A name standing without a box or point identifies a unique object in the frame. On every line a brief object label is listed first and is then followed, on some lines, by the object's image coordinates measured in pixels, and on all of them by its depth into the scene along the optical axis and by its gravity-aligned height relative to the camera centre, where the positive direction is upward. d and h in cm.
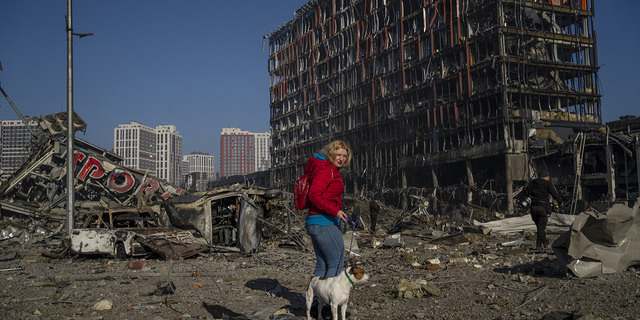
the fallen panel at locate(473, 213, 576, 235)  1370 -150
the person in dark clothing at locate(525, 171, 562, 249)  889 -49
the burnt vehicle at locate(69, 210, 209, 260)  1000 -117
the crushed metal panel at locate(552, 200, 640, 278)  562 -88
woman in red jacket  422 -31
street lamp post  1094 +181
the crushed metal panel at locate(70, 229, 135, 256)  1002 -109
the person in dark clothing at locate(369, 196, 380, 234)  1783 -110
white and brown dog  395 -95
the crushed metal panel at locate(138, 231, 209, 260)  995 -126
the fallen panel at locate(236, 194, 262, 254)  1136 -104
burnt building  3466 +933
